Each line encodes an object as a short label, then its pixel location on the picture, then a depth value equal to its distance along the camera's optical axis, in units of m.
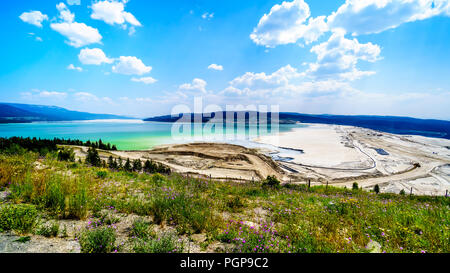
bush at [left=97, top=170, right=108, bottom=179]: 8.56
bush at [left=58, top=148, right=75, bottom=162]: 16.56
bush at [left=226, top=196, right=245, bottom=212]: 5.77
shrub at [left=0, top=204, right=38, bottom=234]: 3.19
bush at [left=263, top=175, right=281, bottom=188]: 14.21
